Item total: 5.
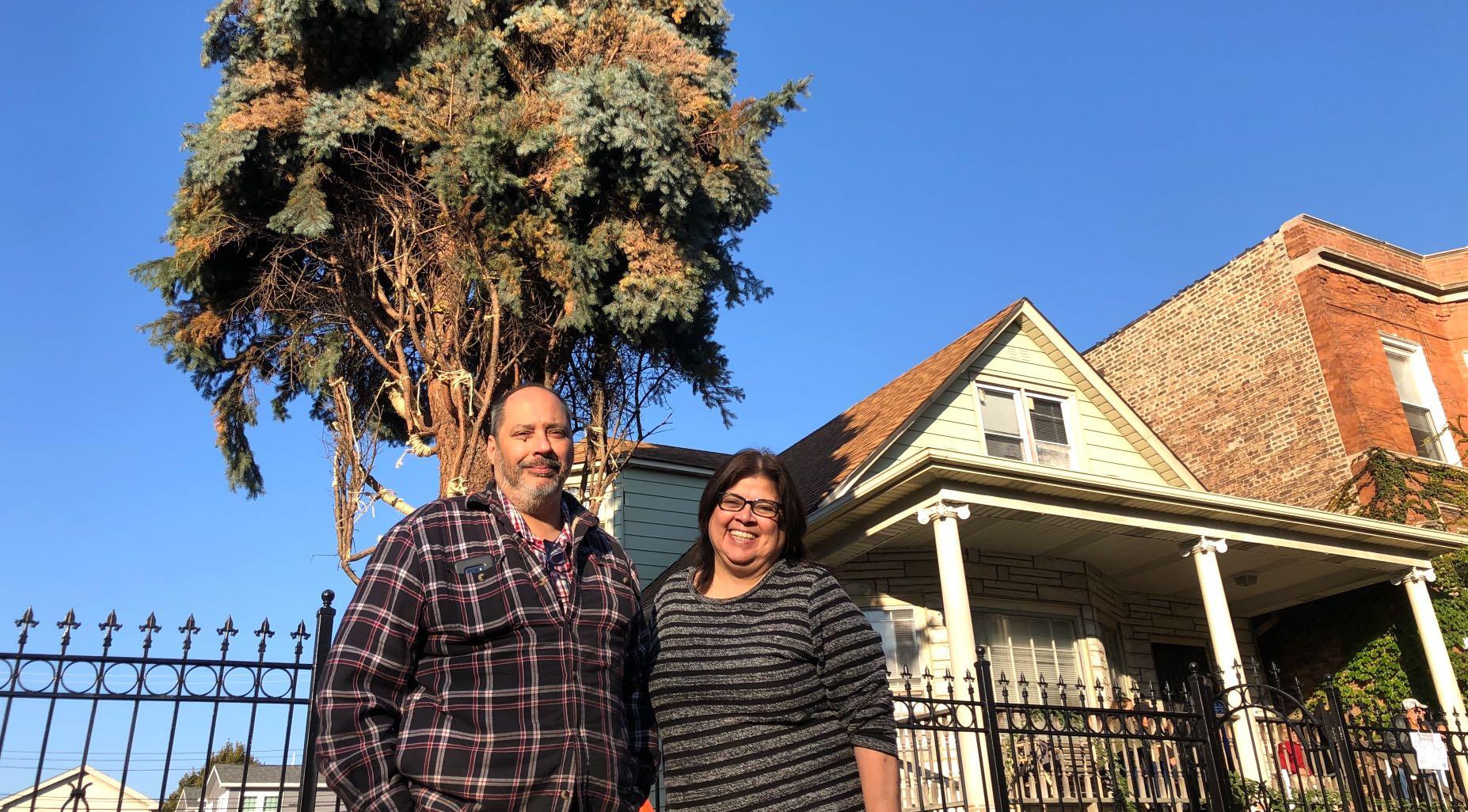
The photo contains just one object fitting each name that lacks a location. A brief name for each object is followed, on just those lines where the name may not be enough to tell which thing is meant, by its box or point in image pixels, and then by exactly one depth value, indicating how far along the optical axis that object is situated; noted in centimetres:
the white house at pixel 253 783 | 2303
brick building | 1535
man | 225
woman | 249
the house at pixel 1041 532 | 998
